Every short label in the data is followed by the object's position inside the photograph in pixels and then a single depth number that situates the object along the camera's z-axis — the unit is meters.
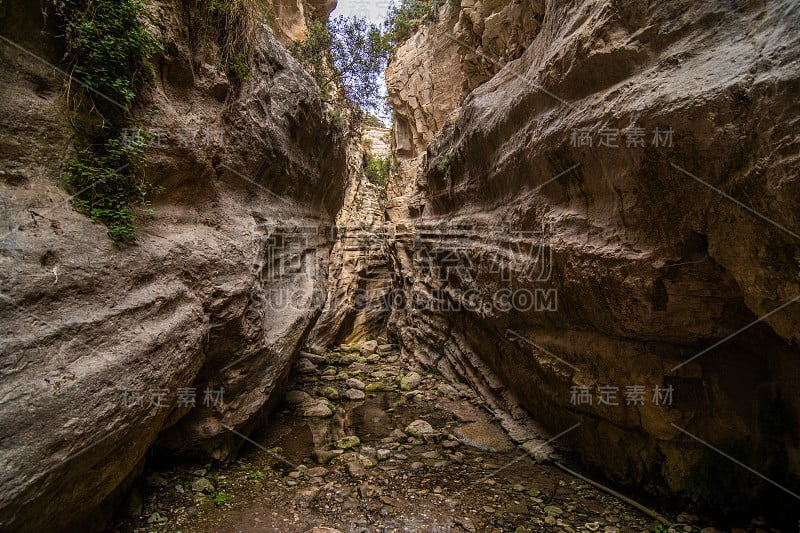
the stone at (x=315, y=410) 7.16
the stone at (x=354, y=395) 8.20
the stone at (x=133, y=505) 3.79
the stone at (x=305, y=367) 9.60
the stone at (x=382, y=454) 5.69
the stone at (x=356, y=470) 5.11
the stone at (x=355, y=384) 8.87
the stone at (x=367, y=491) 4.65
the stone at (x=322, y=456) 5.46
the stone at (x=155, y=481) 4.30
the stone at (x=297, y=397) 7.70
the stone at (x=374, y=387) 8.84
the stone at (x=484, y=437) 6.00
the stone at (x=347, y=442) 5.93
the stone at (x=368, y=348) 12.23
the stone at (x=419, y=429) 6.50
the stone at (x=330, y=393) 8.18
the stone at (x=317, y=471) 5.09
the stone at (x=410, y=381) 8.91
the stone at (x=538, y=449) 5.52
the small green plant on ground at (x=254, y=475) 4.87
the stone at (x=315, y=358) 10.51
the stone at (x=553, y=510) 4.28
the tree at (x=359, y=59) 12.86
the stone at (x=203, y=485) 4.40
